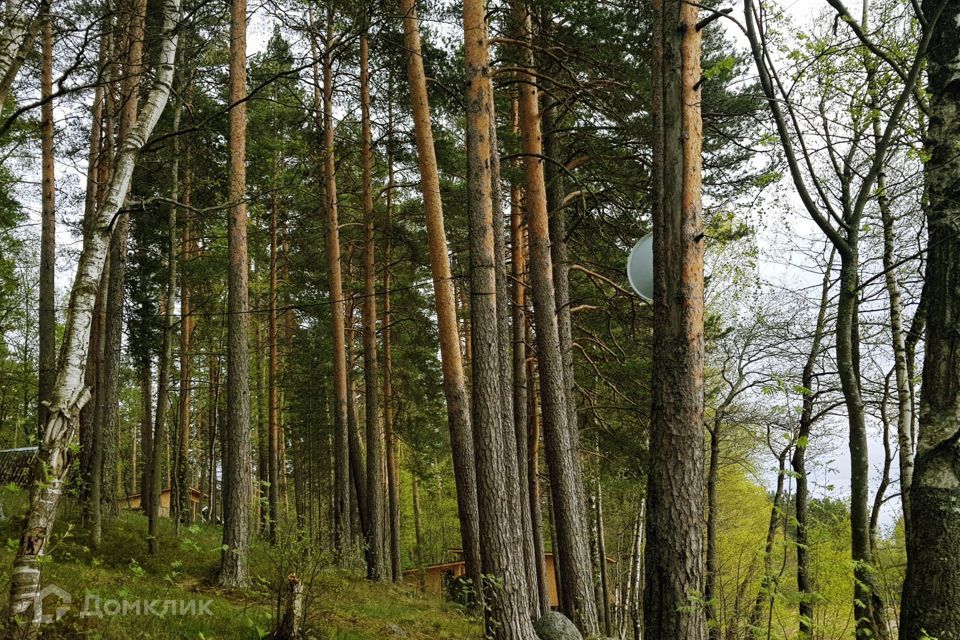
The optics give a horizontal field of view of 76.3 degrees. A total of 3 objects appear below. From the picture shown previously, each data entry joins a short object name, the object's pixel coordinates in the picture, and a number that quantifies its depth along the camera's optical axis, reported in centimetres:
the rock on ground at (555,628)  788
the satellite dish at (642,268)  480
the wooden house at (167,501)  2386
